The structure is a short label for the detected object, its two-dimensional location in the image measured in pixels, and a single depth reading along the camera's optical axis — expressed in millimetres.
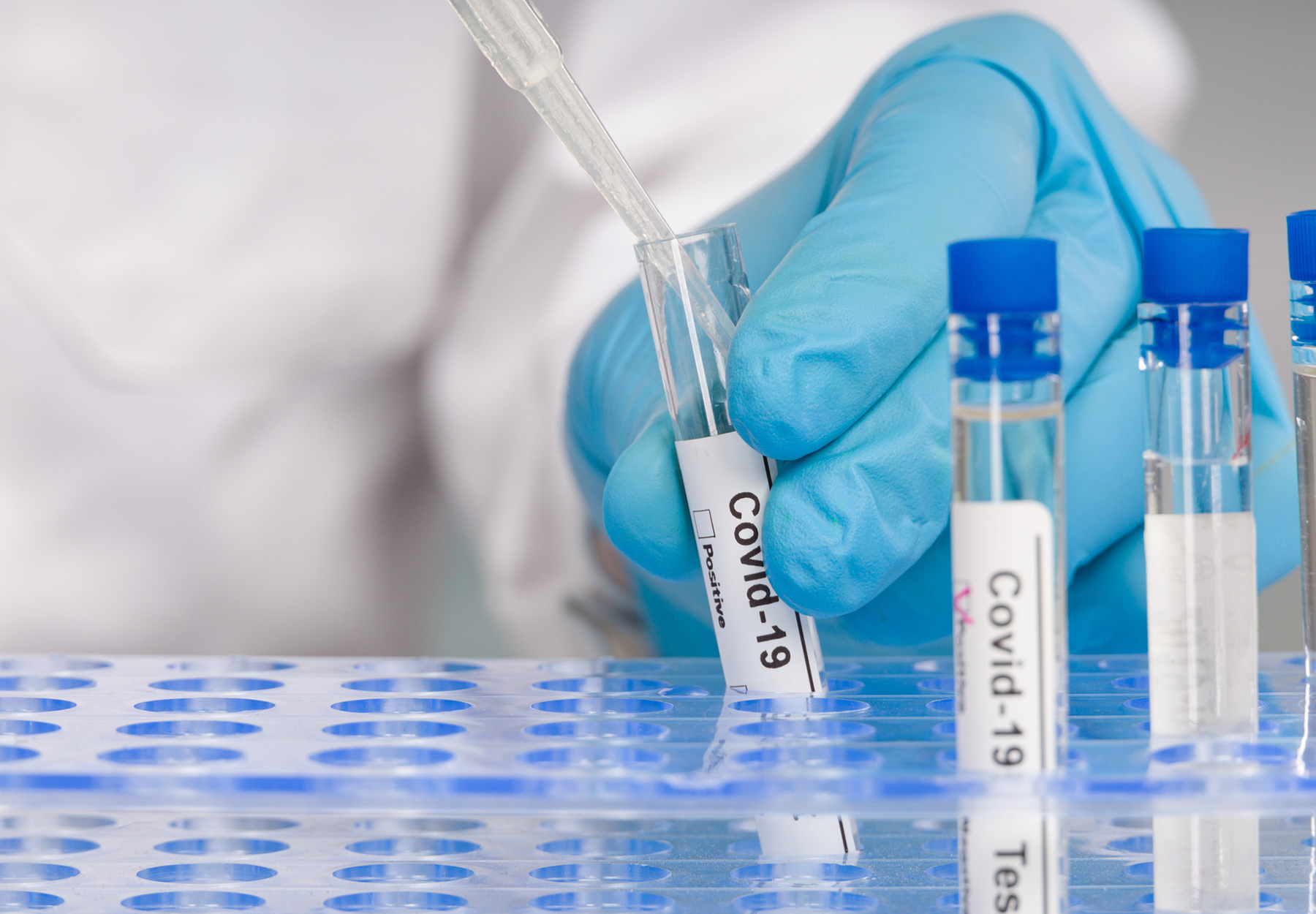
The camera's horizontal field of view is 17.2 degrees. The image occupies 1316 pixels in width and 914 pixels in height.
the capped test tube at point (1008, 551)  514
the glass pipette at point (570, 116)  554
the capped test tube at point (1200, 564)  534
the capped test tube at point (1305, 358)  556
